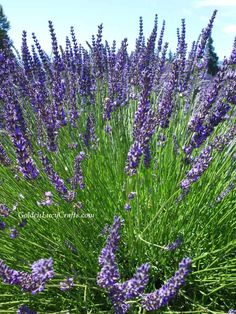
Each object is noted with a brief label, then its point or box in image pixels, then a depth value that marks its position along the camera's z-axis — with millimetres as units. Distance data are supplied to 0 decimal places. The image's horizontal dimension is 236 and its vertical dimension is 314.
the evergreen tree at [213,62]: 25892
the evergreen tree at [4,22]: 29275
